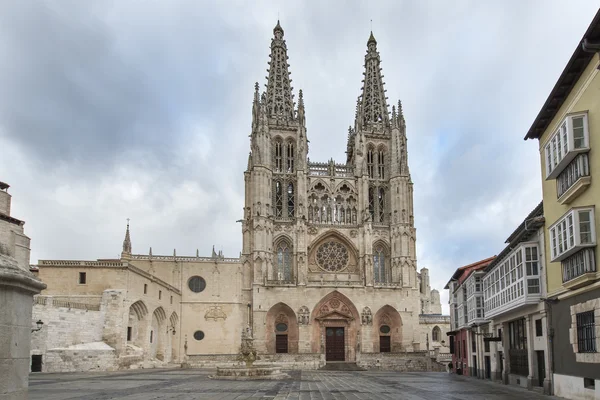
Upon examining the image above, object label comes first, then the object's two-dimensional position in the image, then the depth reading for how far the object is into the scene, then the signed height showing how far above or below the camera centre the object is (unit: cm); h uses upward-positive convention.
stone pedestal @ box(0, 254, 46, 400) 493 -21
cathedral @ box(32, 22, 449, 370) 5353 +348
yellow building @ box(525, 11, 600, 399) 1471 +201
